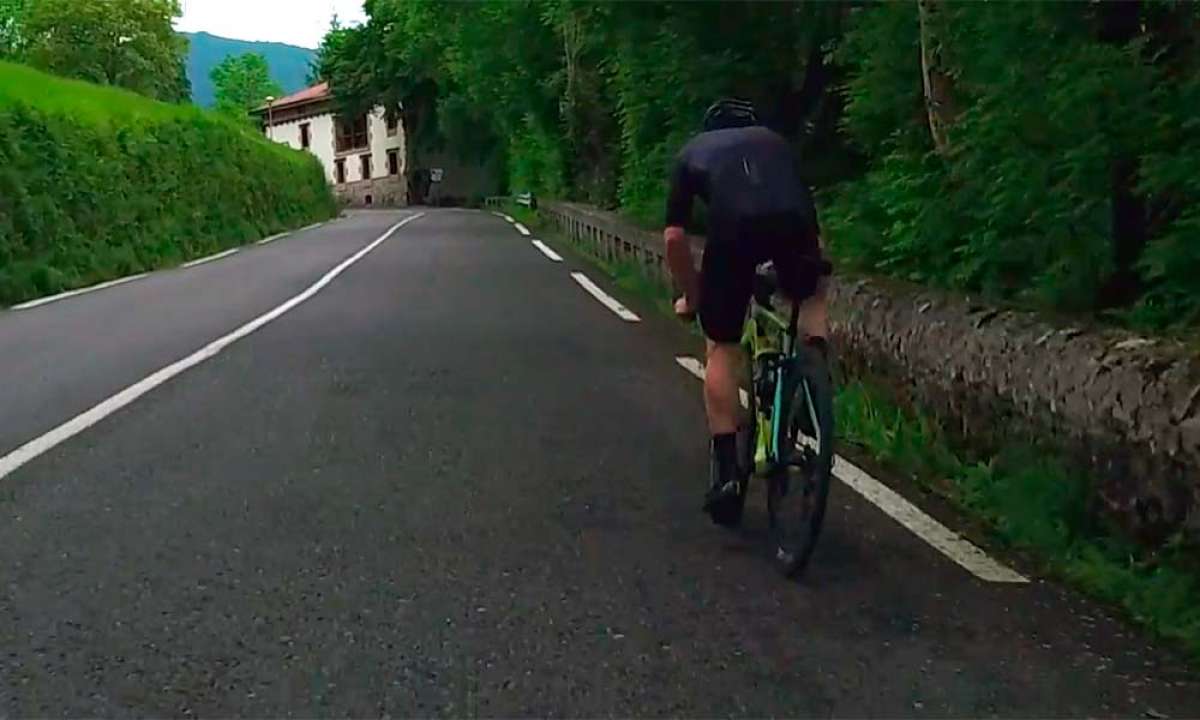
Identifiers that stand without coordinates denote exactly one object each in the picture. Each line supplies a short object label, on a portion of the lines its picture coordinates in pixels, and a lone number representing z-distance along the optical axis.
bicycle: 5.28
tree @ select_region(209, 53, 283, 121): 168.25
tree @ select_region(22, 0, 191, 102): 97.50
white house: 107.94
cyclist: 5.48
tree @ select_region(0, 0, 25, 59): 106.88
